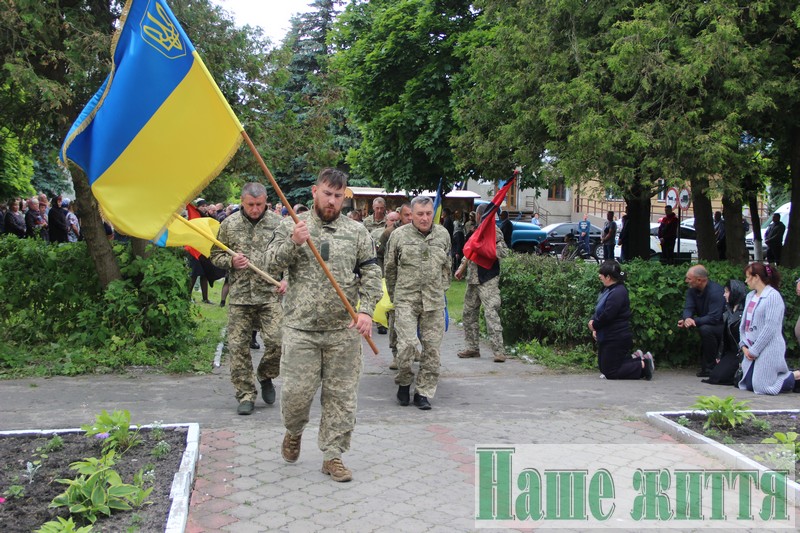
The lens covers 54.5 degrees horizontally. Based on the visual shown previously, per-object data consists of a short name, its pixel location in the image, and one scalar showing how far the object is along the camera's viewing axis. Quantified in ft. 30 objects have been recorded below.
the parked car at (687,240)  101.81
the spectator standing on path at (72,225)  62.18
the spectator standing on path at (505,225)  68.54
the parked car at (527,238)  102.68
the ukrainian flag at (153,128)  18.58
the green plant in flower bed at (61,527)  13.51
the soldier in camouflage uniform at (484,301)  34.68
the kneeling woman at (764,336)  27.99
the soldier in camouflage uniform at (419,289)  25.70
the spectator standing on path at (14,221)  61.93
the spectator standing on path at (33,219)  62.80
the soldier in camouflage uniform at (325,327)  18.44
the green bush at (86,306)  31.58
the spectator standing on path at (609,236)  82.02
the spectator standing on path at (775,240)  68.28
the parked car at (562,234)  105.60
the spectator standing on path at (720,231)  70.46
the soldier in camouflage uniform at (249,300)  24.43
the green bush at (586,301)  32.60
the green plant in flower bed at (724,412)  22.11
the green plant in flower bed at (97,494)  15.10
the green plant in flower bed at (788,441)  19.45
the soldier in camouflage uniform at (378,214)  41.96
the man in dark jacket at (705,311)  31.50
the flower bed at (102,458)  15.16
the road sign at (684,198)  65.02
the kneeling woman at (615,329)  30.27
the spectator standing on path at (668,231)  72.49
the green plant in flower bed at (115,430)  18.97
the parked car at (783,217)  95.89
